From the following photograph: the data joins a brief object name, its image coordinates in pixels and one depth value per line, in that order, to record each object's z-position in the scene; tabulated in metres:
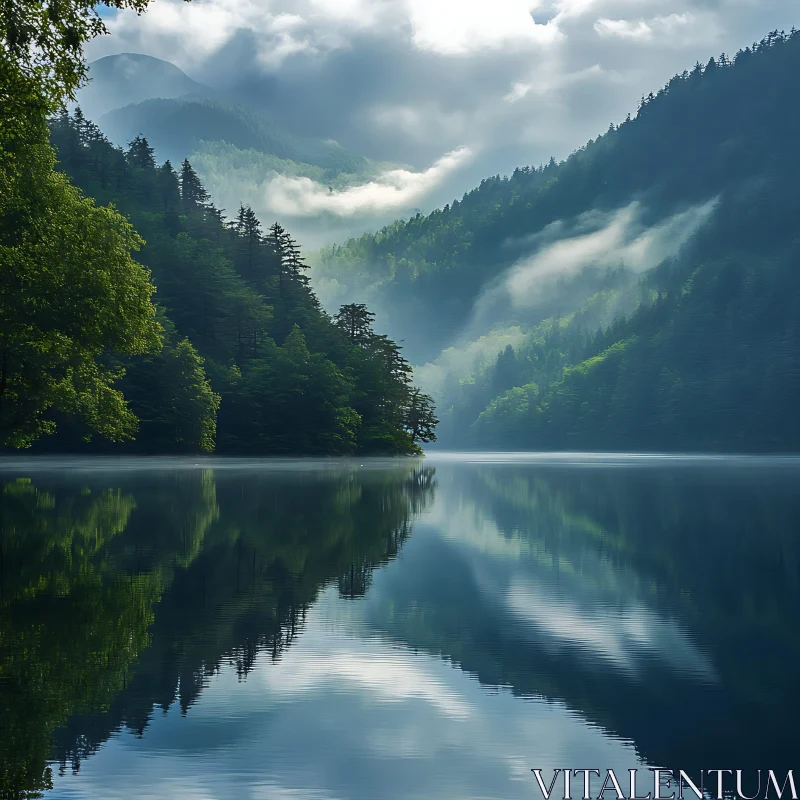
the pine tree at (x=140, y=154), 179.62
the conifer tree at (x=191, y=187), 183.00
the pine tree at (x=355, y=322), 136.50
